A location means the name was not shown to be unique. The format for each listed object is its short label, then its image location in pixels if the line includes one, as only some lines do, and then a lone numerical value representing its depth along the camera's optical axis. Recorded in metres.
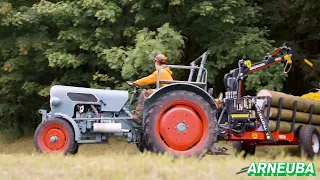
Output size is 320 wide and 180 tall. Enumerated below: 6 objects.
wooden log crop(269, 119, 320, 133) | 9.88
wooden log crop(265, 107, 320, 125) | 9.96
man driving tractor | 8.67
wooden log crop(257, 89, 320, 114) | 10.04
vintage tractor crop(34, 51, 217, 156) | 8.01
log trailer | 9.70
